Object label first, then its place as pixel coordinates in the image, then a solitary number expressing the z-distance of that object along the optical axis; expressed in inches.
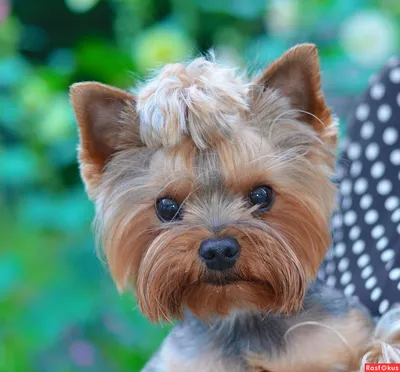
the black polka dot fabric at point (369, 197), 24.1
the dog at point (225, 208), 22.0
